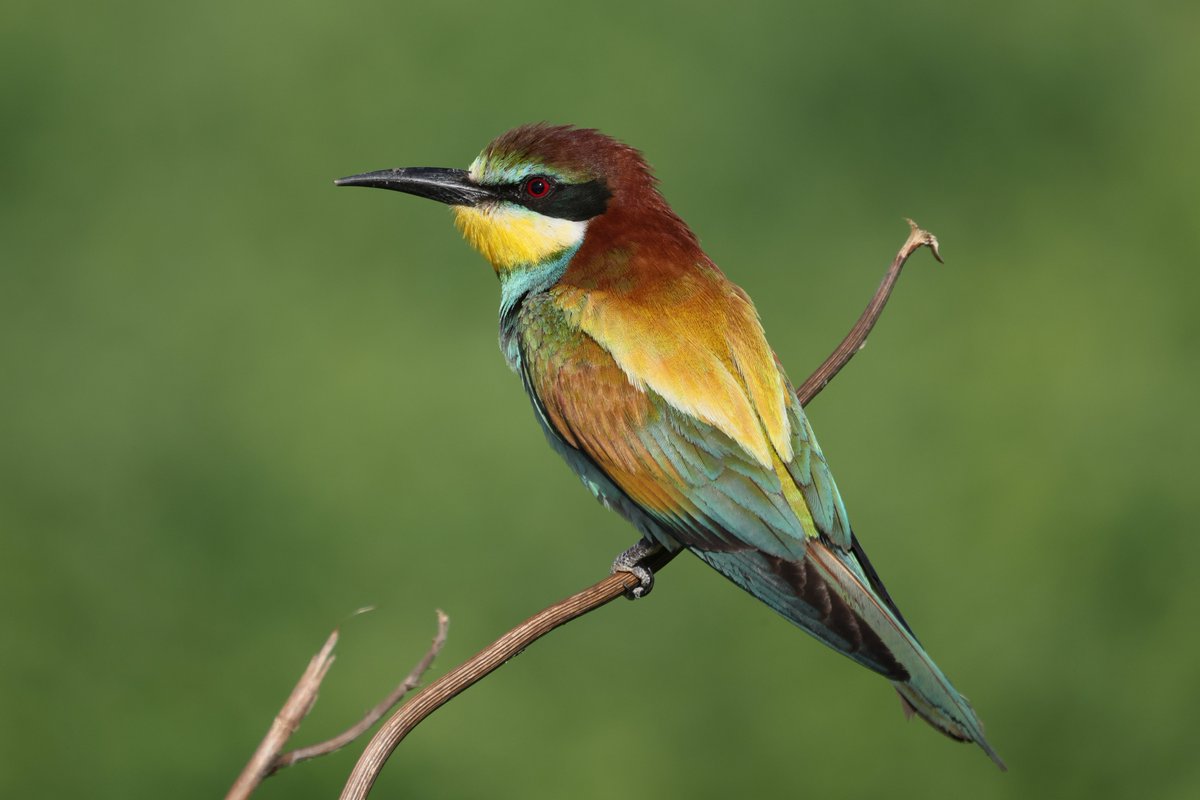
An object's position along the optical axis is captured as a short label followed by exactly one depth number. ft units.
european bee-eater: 14.11
